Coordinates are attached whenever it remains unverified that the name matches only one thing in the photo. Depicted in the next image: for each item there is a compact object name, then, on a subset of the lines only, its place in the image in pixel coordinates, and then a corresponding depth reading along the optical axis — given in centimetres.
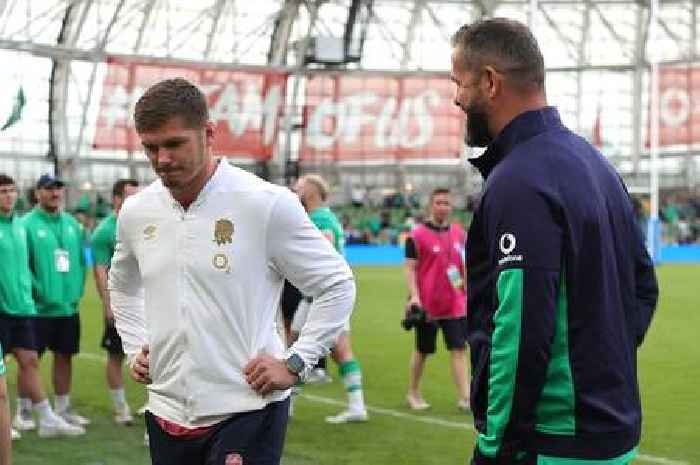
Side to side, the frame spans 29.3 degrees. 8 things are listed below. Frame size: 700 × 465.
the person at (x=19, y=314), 982
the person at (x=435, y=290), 1110
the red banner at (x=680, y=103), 4334
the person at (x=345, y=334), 1043
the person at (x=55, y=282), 1035
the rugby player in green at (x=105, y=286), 1027
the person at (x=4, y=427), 548
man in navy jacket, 323
